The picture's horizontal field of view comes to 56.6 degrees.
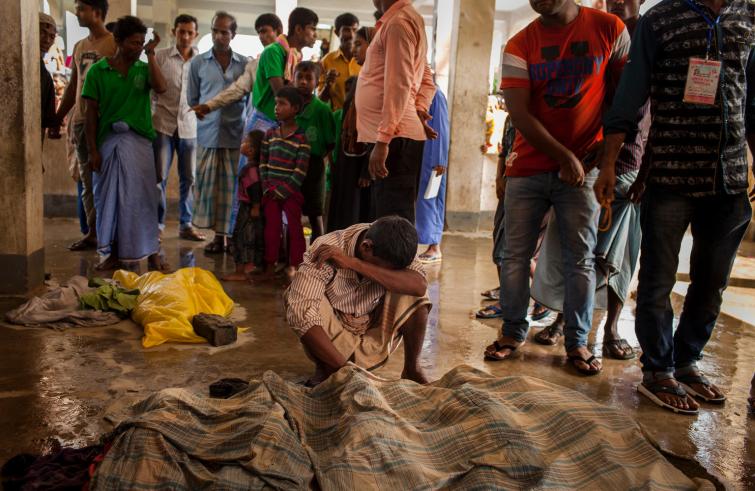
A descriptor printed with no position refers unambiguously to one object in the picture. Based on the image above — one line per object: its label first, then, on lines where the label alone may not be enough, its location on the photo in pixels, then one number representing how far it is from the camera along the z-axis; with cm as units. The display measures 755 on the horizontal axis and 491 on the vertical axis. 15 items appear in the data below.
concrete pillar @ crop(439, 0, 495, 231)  840
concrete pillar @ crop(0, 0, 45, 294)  451
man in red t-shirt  354
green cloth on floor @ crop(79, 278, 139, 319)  433
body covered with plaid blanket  206
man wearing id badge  307
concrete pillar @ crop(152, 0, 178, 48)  1049
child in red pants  531
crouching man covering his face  302
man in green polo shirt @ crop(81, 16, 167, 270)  524
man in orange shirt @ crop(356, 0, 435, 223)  407
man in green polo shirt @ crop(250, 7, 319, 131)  588
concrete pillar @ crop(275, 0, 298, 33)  1284
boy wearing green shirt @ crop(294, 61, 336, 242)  552
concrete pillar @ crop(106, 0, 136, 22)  831
